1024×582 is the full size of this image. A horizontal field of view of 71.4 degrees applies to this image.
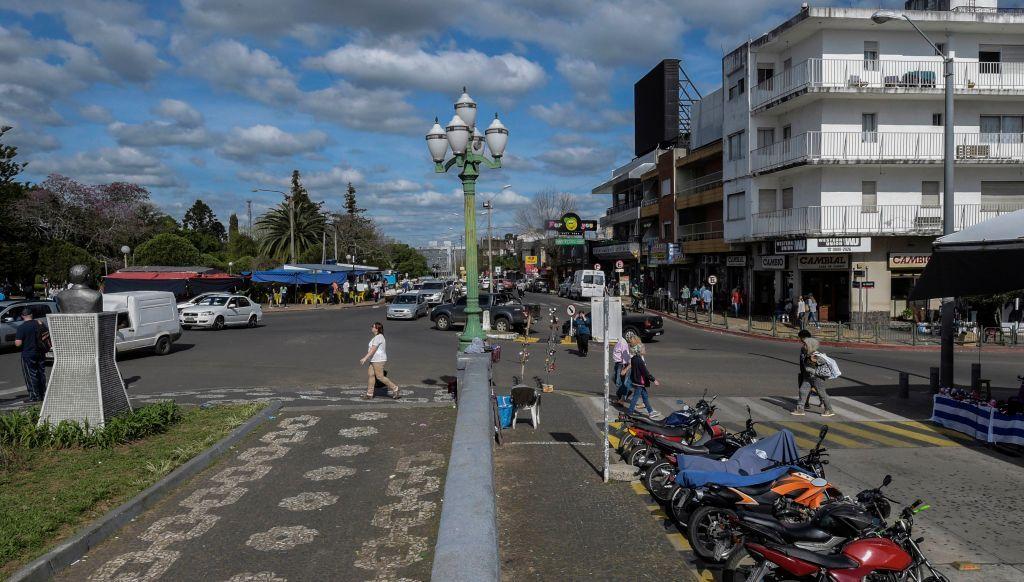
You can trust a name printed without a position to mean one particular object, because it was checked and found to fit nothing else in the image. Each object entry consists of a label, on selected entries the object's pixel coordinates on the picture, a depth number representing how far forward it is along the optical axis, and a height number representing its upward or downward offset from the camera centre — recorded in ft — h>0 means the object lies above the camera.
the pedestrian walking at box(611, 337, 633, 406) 48.30 -7.09
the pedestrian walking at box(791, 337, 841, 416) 43.93 -6.70
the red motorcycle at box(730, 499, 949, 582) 16.30 -6.94
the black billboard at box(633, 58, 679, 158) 184.34 +42.80
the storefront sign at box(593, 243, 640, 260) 194.29 +4.65
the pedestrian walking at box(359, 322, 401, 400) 46.39 -6.23
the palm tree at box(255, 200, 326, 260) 238.07 +13.39
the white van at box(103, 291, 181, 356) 73.15 -5.30
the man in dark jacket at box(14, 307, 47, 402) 47.32 -5.63
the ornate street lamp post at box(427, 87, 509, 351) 42.68 +7.02
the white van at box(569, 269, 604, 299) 168.77 -3.23
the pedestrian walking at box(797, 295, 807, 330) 101.86 -6.42
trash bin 37.65 -7.53
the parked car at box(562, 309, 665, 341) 87.97 -7.27
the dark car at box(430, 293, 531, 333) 103.35 -6.84
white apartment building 104.17 +18.67
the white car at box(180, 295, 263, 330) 106.42 -6.55
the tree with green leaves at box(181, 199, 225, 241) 358.84 +25.54
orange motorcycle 20.70 -7.34
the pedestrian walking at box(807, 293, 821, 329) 102.22 -6.31
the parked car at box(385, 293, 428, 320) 123.65 -6.86
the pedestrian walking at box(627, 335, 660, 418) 42.70 -6.65
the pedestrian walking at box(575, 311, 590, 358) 76.69 -7.55
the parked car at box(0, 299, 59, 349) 77.87 -4.93
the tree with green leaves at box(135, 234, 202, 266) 168.25 +4.36
